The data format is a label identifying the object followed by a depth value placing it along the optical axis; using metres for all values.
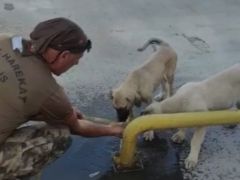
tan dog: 4.47
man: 3.10
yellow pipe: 3.80
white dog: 4.23
